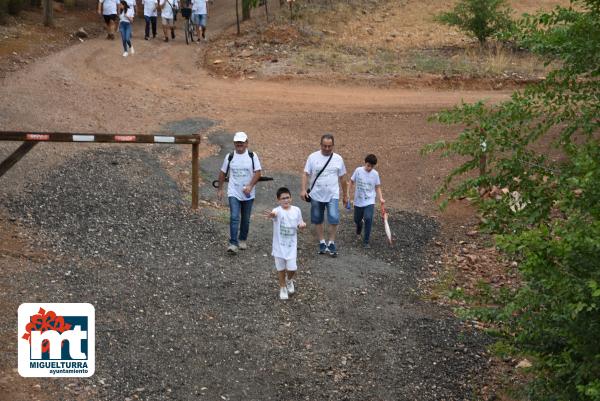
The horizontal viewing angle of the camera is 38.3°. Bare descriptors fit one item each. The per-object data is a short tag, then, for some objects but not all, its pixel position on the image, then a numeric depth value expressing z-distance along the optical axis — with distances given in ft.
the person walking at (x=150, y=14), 83.10
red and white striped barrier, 37.68
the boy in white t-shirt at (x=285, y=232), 34.91
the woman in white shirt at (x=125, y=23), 75.66
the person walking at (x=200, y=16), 84.64
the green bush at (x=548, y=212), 20.35
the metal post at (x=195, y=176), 45.34
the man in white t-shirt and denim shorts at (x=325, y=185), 40.34
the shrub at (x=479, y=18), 81.25
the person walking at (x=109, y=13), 80.53
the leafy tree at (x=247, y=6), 89.76
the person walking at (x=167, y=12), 83.25
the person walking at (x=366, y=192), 42.63
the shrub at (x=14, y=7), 84.07
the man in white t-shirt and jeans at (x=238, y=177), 39.37
